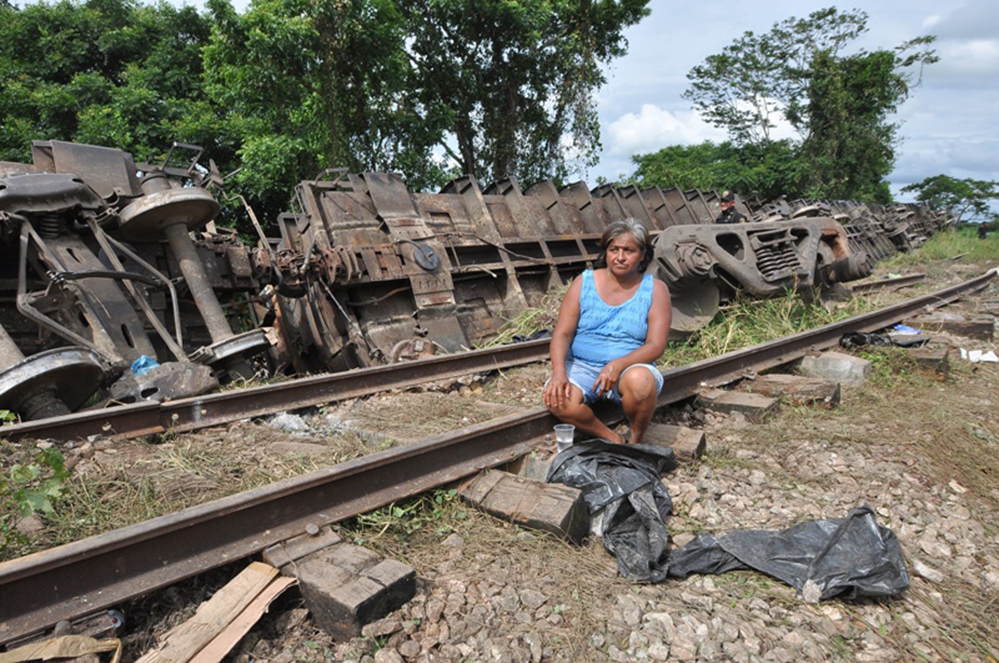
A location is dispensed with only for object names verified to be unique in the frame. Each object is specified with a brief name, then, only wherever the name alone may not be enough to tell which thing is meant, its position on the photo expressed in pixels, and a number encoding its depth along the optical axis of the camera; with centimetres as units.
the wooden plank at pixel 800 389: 459
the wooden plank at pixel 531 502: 267
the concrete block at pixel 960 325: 741
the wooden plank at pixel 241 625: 194
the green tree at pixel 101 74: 1711
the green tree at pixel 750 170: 3288
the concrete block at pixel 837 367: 536
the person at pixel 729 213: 1128
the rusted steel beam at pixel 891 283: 1140
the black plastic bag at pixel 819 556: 228
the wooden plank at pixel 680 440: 355
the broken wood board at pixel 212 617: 193
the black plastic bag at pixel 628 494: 255
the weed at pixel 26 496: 234
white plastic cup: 351
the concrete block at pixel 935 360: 536
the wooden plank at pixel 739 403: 432
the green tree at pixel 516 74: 1878
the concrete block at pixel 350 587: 207
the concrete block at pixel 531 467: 338
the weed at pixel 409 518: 274
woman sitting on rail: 353
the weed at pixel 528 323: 762
